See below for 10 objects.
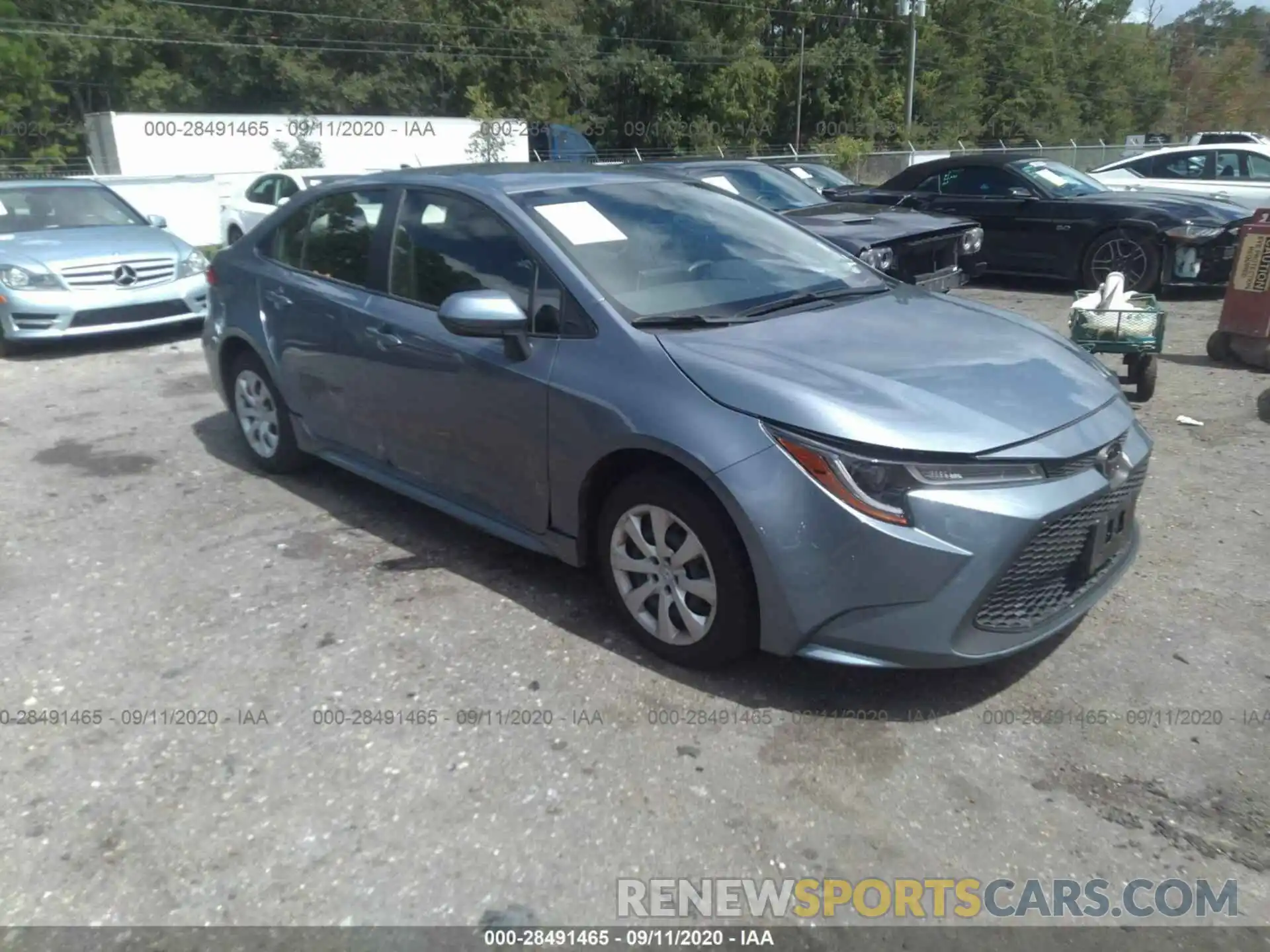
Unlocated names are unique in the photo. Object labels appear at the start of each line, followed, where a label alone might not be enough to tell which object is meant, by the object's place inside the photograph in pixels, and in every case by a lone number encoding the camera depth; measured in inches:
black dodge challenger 336.5
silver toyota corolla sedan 124.5
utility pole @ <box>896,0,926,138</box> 1342.3
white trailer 1080.2
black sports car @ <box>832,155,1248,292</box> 397.1
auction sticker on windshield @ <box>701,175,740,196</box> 388.2
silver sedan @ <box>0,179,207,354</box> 348.2
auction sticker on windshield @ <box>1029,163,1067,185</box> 447.8
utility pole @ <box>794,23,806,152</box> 1797.5
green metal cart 255.4
